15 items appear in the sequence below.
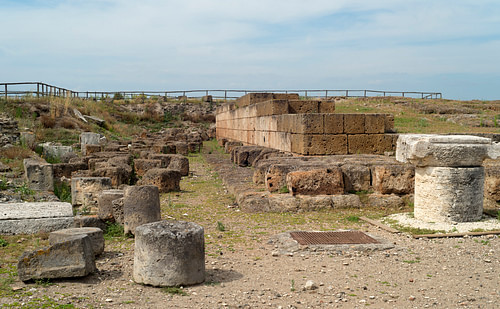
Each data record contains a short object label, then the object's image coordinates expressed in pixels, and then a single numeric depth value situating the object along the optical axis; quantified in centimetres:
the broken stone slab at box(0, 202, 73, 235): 694
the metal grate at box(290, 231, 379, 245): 652
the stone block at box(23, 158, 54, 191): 1056
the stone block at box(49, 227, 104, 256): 552
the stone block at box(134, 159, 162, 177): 1384
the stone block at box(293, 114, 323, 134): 1306
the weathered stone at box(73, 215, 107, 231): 703
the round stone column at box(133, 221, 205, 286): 482
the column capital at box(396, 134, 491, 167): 718
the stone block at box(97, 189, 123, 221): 749
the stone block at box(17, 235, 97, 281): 481
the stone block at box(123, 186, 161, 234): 708
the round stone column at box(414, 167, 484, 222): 720
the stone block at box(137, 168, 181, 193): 1152
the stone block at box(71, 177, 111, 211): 884
